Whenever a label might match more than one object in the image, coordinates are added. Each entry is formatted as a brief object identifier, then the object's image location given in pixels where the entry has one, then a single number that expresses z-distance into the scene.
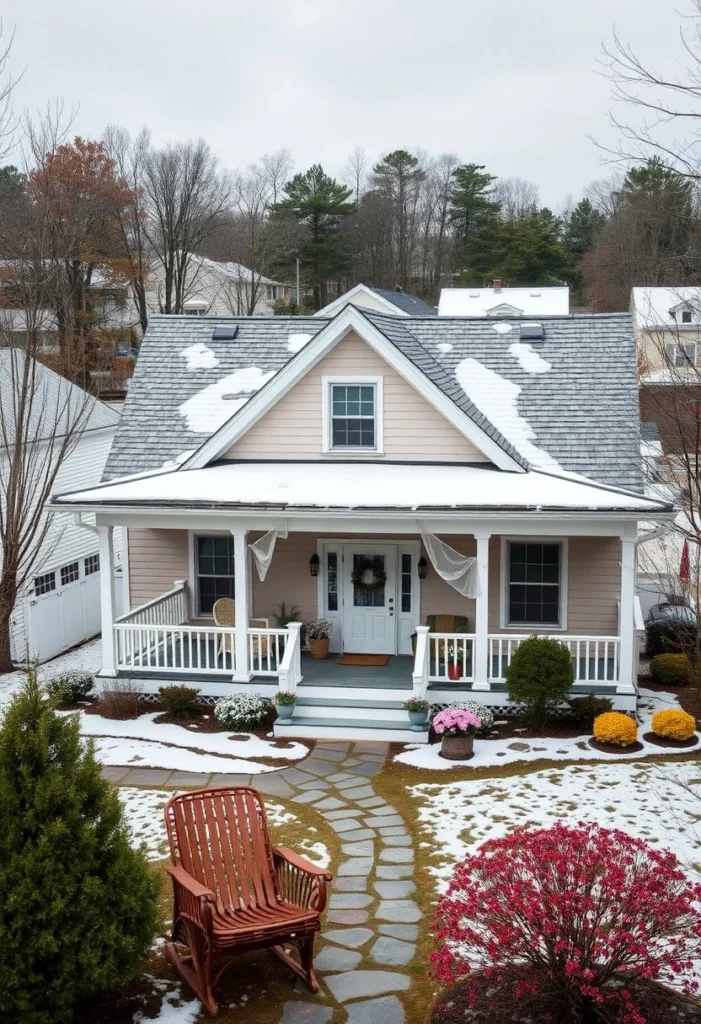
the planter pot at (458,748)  13.23
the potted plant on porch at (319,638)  16.91
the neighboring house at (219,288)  55.84
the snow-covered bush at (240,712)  14.64
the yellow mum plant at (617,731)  13.46
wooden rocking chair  7.18
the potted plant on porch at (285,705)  14.61
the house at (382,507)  14.91
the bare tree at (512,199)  79.69
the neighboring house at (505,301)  47.00
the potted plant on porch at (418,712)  14.14
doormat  16.67
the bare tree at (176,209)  52.06
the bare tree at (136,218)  48.03
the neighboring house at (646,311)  38.38
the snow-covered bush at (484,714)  14.22
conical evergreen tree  6.37
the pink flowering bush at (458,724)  13.16
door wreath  17.08
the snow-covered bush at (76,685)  15.84
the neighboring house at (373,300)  39.47
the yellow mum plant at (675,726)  13.66
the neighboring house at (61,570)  19.33
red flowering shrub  6.34
